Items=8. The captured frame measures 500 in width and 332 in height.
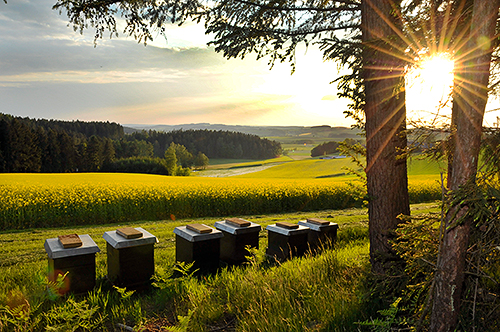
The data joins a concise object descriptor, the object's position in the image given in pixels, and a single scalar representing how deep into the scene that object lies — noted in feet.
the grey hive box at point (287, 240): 17.97
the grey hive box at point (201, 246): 15.47
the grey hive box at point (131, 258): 13.92
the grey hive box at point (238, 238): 17.29
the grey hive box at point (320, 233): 19.60
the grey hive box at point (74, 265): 12.53
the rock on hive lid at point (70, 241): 12.83
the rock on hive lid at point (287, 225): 18.15
